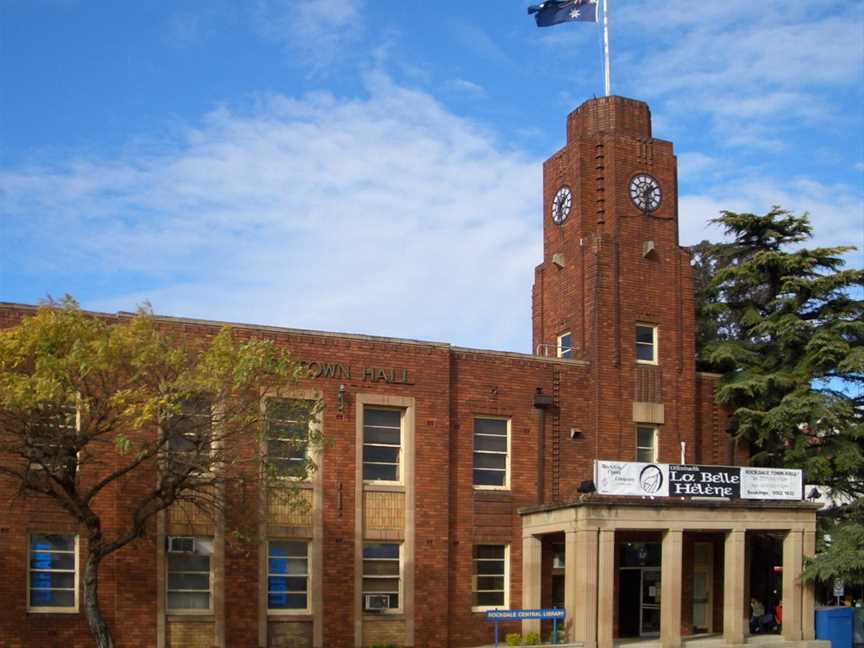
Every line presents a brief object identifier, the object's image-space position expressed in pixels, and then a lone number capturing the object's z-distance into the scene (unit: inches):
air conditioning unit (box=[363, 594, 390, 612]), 1259.8
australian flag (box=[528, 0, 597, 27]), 1499.8
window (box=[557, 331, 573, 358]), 1473.9
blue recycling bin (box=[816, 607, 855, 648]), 1341.0
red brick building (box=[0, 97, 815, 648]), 1189.1
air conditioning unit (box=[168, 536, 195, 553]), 1184.2
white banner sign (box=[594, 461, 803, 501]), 1253.1
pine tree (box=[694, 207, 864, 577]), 1439.5
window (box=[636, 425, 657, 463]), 1440.7
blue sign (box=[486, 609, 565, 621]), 1208.2
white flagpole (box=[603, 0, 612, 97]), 1537.9
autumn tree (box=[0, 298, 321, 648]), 930.7
